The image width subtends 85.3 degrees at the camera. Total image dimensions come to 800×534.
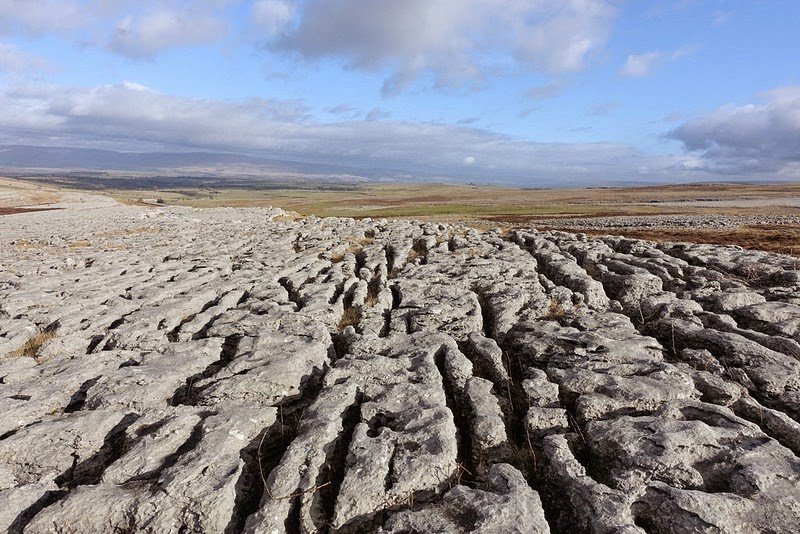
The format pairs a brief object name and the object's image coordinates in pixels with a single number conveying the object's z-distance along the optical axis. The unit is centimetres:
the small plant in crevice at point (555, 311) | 1716
